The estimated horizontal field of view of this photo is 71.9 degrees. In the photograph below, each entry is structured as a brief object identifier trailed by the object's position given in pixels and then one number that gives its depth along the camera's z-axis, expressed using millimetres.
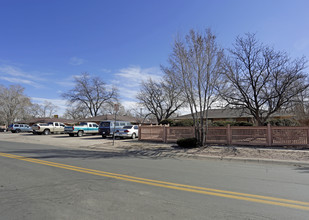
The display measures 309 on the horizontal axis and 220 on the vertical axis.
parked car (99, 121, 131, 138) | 22566
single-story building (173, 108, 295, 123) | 34884
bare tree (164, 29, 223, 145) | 13289
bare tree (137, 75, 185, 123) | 40250
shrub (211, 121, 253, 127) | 22591
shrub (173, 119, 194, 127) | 24931
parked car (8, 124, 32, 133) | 39844
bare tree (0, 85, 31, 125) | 58528
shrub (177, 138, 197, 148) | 13336
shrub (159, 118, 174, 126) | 29402
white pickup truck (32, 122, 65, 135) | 30150
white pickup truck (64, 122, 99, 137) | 25600
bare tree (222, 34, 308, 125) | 15852
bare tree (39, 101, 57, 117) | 94188
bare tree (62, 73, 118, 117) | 53969
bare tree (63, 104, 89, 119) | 54844
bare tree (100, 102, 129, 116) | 55519
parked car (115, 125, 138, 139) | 20922
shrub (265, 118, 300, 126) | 19047
